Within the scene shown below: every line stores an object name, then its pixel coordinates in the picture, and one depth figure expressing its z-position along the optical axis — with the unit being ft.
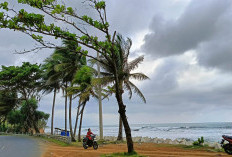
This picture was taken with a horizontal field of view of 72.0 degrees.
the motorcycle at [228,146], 25.65
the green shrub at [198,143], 35.01
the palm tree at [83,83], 56.86
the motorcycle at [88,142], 37.63
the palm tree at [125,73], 47.79
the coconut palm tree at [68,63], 65.99
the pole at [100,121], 49.71
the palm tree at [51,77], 69.55
